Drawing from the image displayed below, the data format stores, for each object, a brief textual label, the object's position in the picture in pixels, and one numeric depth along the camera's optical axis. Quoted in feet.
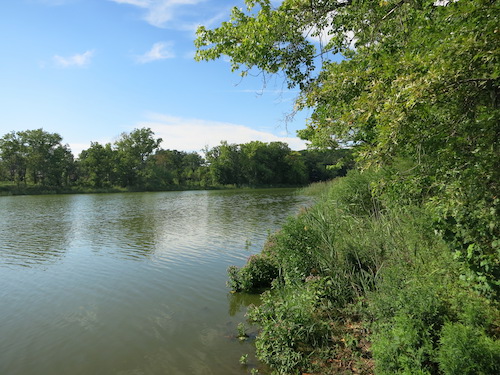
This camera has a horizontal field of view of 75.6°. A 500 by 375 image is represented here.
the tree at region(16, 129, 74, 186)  209.05
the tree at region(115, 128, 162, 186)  241.14
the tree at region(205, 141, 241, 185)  272.31
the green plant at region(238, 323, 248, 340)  17.94
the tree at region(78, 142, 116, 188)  229.66
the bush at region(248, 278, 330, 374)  14.39
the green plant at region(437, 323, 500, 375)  9.57
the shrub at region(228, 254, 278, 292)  24.93
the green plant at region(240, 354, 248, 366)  15.38
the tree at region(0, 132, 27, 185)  202.49
